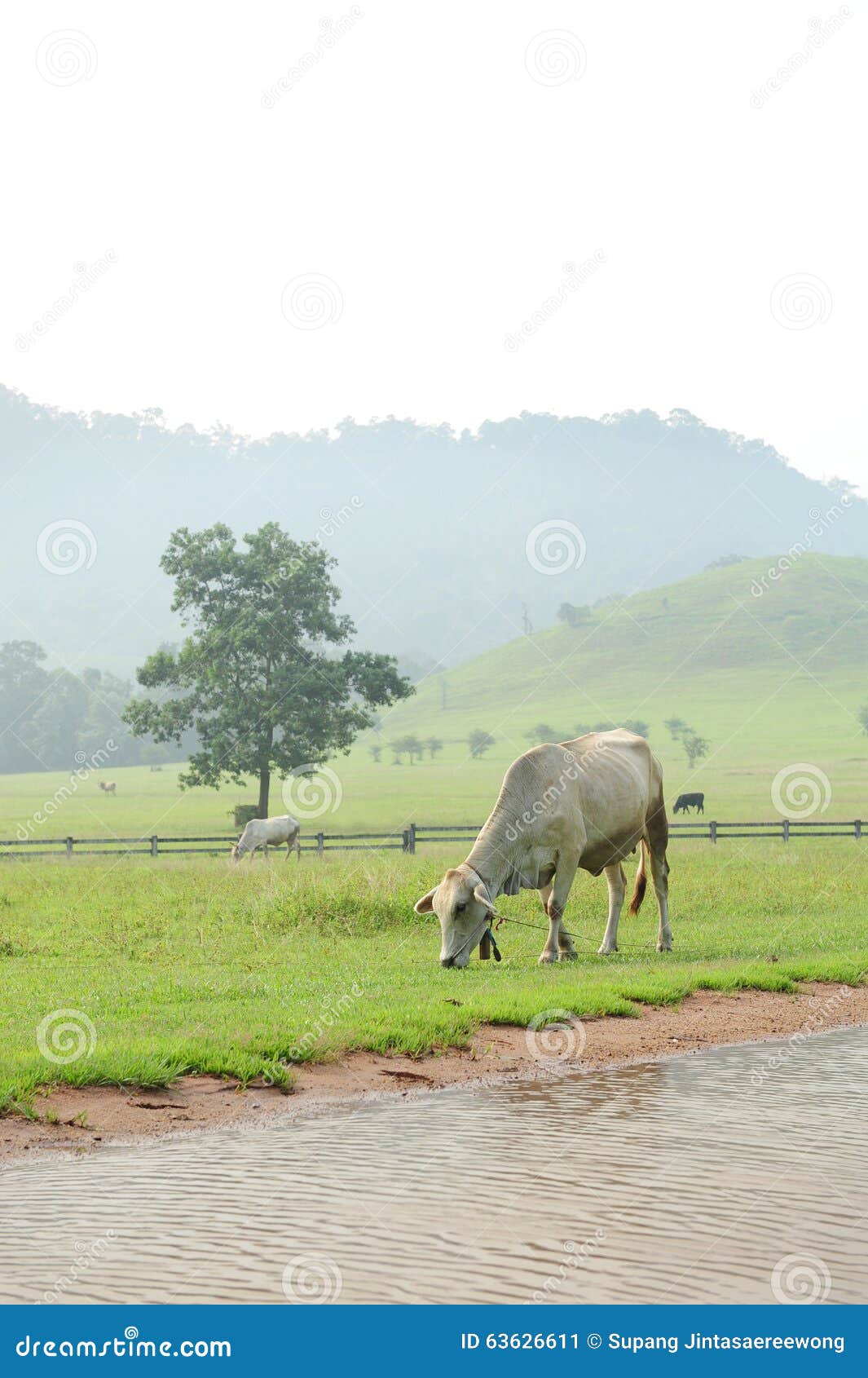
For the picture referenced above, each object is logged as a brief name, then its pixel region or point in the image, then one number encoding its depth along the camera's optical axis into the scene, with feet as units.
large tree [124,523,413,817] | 148.15
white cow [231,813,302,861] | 122.83
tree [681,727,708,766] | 334.03
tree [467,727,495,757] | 389.19
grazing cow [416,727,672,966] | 47.26
